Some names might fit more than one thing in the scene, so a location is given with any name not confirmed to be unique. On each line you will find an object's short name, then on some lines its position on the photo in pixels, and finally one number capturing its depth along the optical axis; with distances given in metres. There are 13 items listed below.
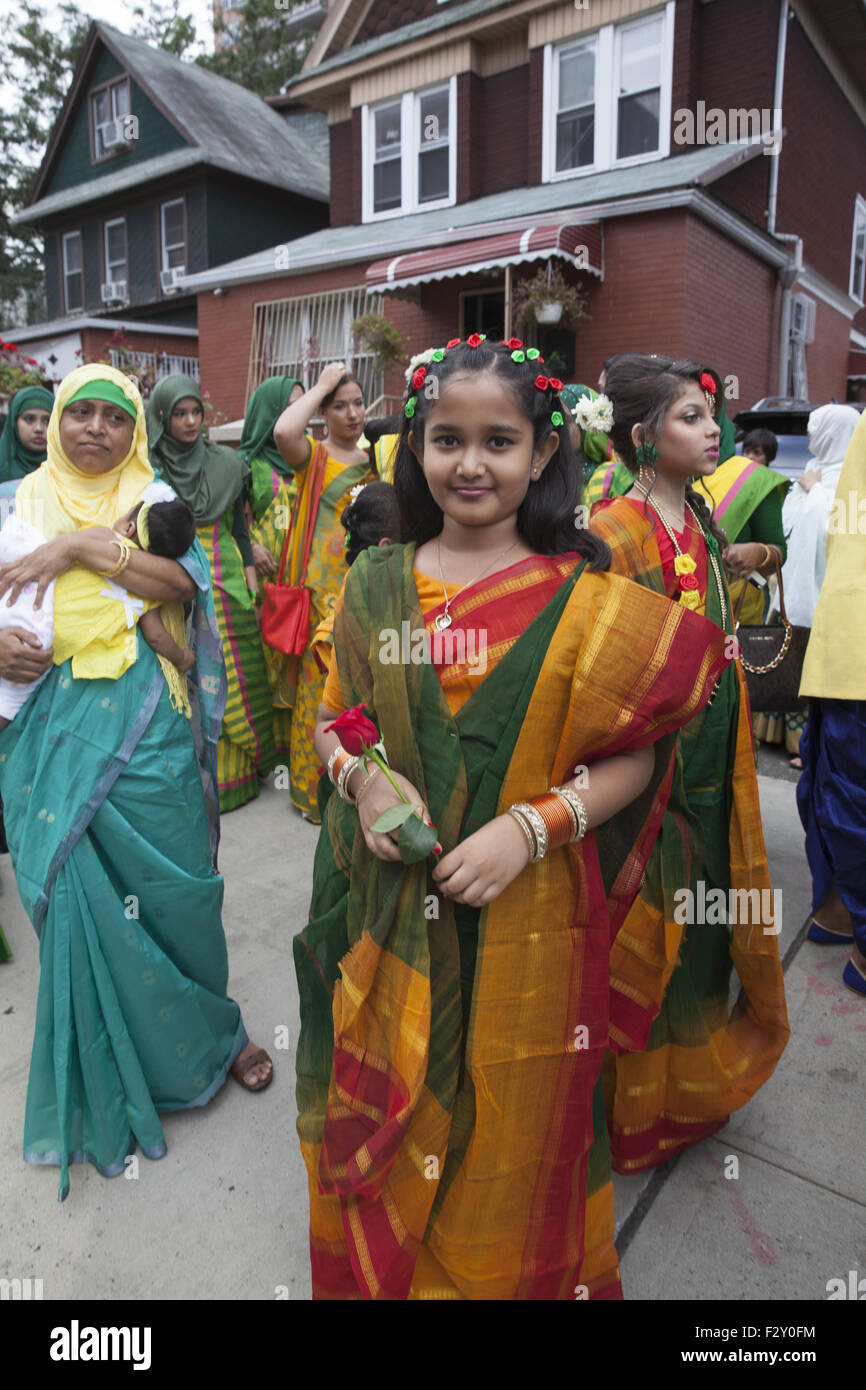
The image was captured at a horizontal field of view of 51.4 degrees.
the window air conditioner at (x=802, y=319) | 11.99
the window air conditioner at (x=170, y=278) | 17.05
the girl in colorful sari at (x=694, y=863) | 2.05
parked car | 7.66
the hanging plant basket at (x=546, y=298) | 9.06
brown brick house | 9.62
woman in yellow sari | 3.93
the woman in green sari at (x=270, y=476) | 4.54
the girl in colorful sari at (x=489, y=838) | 1.34
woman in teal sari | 2.11
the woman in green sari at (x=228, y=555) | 3.91
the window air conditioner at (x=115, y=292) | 18.16
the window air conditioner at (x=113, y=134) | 18.06
